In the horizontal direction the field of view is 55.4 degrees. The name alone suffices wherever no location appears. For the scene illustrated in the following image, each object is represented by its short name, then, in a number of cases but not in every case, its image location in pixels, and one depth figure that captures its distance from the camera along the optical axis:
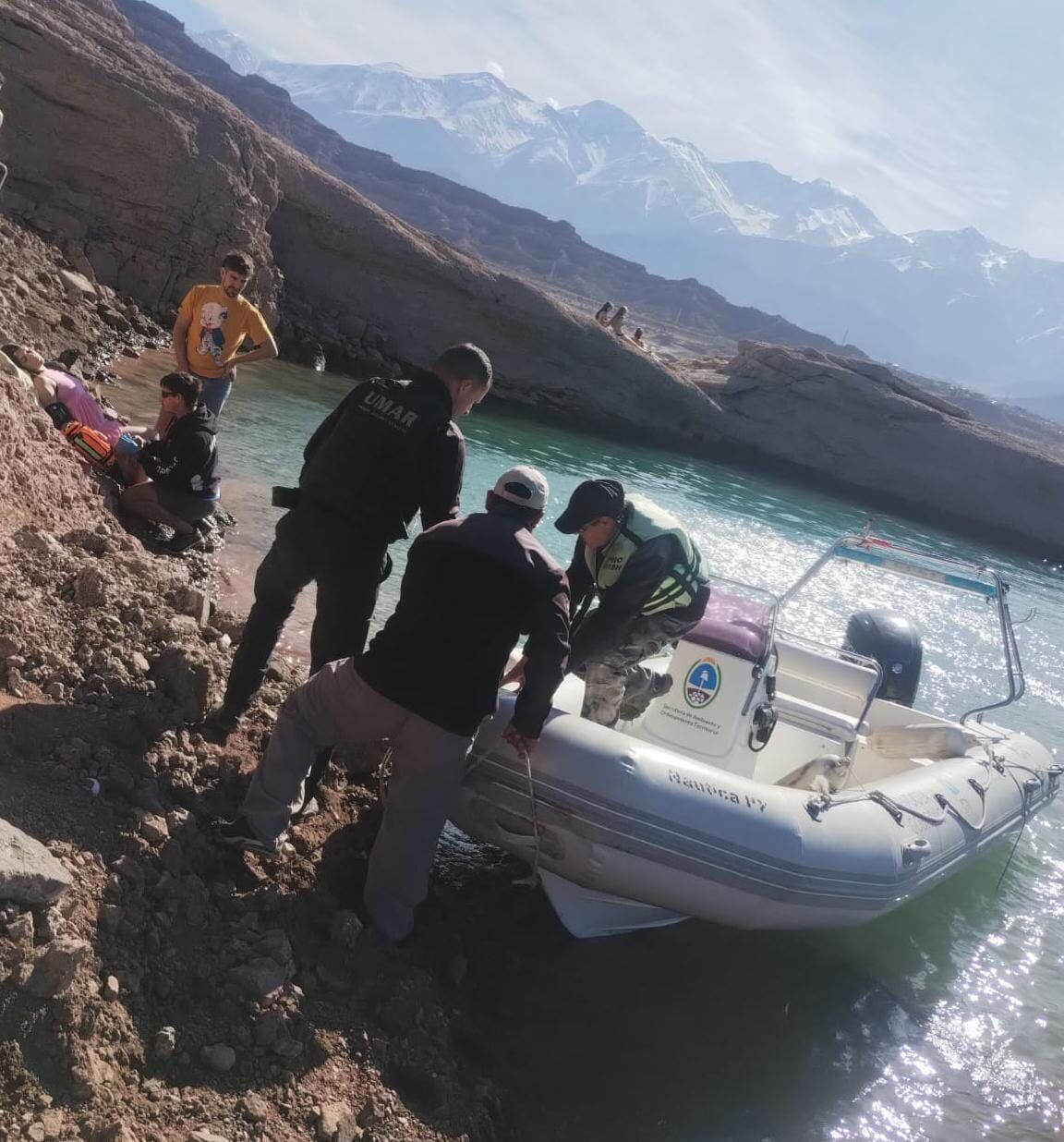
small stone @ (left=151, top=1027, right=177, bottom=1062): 2.47
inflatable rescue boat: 3.96
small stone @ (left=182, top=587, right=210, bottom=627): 4.46
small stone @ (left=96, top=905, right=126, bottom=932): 2.65
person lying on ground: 6.29
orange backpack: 6.07
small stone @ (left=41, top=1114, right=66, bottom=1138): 2.12
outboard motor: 7.99
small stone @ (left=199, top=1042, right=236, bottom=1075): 2.55
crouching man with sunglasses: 5.82
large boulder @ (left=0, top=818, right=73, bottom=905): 2.38
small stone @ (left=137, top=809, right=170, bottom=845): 3.04
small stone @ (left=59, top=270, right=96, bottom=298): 12.59
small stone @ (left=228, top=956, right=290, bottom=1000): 2.80
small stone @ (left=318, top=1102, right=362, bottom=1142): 2.59
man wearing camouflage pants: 3.98
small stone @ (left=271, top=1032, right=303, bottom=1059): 2.71
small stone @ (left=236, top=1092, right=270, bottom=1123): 2.48
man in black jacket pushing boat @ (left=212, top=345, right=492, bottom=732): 3.43
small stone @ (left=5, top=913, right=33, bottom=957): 2.32
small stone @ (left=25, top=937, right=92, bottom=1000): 2.31
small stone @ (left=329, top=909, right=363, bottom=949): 3.25
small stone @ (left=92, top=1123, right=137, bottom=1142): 2.17
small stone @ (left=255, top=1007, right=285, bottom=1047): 2.71
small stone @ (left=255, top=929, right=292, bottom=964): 2.98
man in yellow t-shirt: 6.12
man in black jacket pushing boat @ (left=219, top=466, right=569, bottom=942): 3.14
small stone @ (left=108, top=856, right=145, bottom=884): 2.84
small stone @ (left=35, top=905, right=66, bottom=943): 2.42
